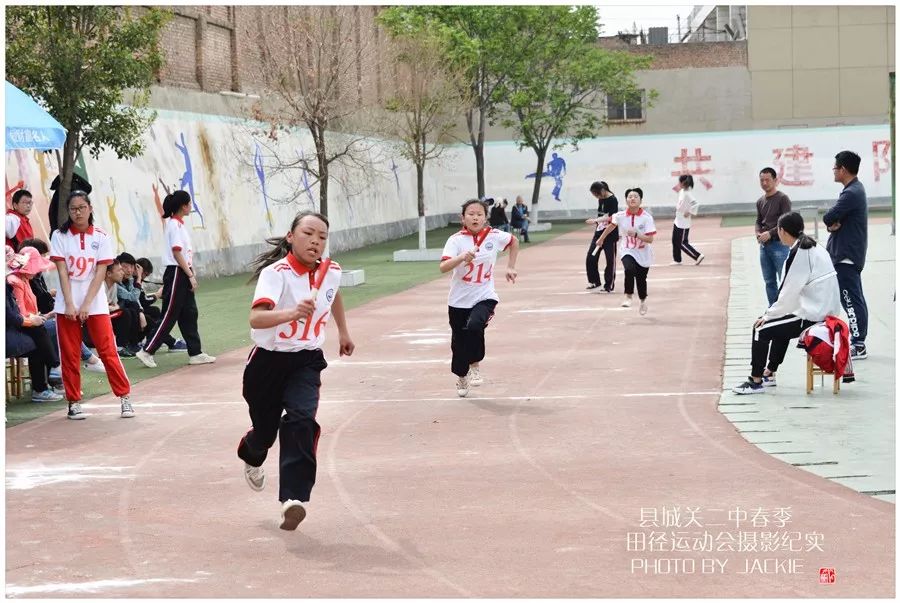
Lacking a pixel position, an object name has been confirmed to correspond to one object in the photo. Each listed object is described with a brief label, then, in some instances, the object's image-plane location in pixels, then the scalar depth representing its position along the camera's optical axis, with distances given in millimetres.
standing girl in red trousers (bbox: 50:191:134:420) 10523
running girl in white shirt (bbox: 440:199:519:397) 11445
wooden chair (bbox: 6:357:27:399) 11641
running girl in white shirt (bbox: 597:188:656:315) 17219
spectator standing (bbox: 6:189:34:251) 12891
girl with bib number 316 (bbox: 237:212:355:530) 6758
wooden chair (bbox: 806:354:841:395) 10578
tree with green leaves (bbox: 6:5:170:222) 18516
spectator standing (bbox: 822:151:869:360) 12008
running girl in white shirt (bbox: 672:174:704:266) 25828
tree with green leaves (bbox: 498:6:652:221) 40219
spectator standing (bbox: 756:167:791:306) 14852
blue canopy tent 11711
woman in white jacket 10508
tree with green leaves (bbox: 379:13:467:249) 33156
